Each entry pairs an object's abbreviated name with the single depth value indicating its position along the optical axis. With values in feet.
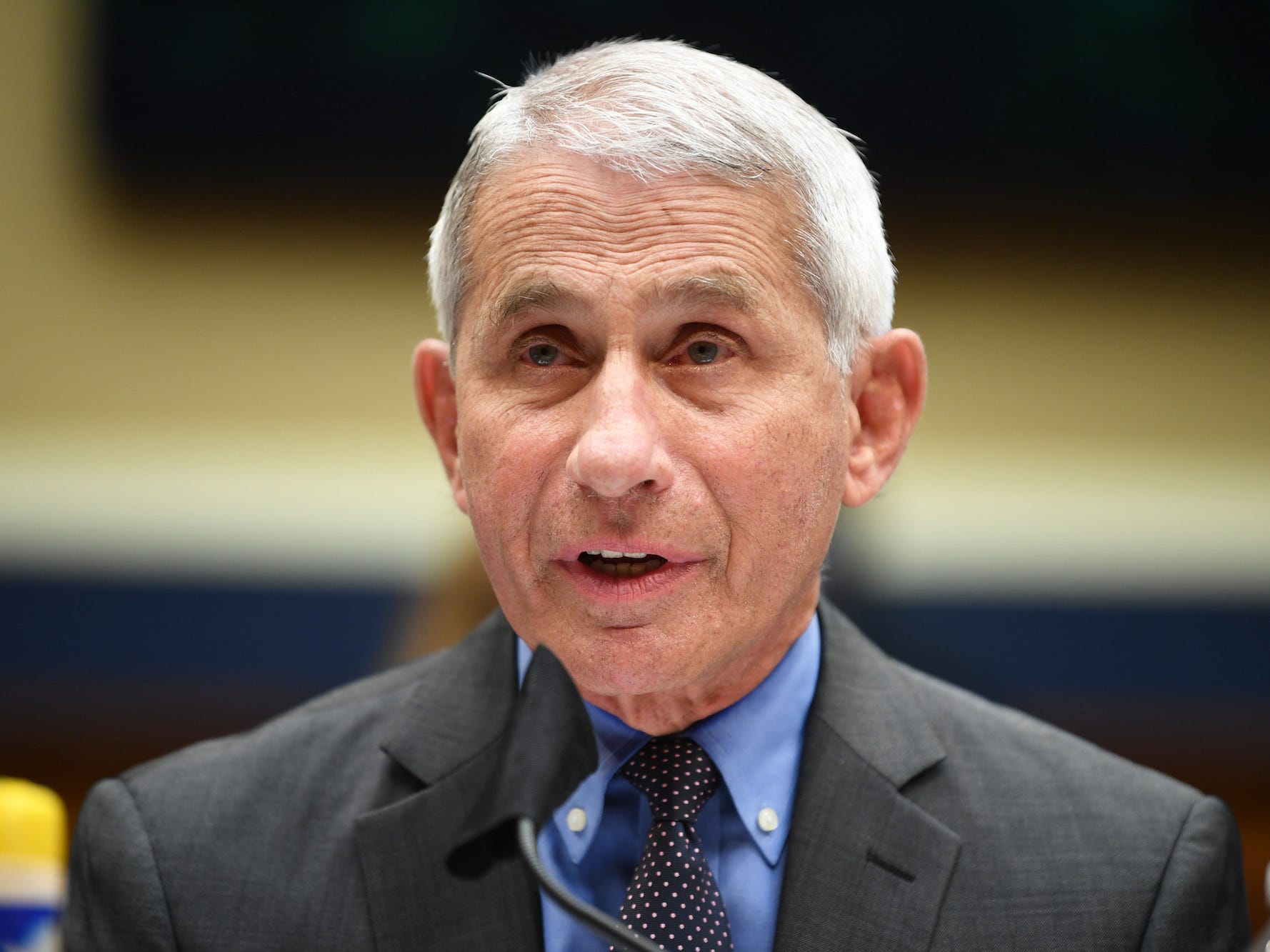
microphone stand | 8.32
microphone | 8.34
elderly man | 8.75
